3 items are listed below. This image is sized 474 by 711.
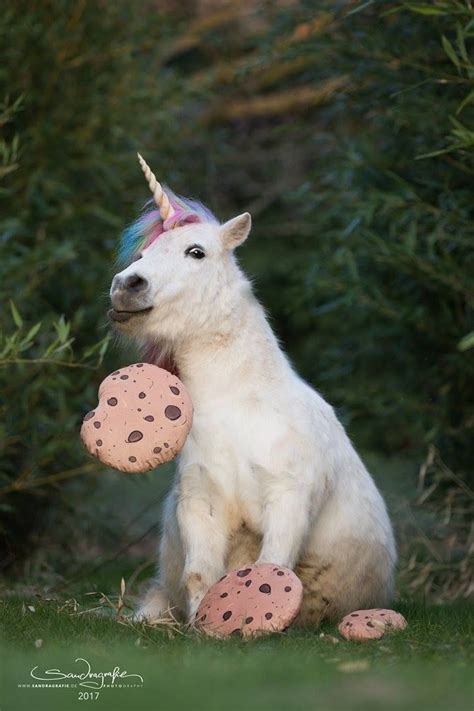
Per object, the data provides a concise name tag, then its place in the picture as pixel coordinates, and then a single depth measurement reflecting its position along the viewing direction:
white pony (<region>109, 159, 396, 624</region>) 10.07
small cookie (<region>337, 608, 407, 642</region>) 9.54
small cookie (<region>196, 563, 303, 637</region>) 9.27
